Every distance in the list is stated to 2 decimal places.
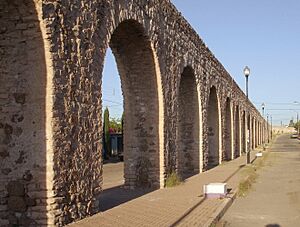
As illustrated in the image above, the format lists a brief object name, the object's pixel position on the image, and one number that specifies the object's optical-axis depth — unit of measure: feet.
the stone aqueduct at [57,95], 20.51
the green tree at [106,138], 104.44
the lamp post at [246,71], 71.54
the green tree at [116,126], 141.34
